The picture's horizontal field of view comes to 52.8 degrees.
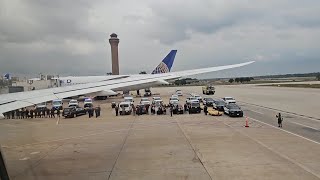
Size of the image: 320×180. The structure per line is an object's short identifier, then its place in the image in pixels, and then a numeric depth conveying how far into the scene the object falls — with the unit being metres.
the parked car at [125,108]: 41.14
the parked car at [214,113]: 37.27
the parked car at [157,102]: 43.07
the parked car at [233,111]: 35.50
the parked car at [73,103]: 46.94
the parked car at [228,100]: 47.34
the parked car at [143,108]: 41.03
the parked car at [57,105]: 46.59
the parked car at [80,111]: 41.34
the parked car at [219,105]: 41.68
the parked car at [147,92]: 83.62
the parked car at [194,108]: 40.19
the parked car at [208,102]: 48.19
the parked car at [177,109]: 39.77
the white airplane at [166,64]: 88.62
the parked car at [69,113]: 38.88
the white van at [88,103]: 47.53
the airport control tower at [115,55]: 162.62
